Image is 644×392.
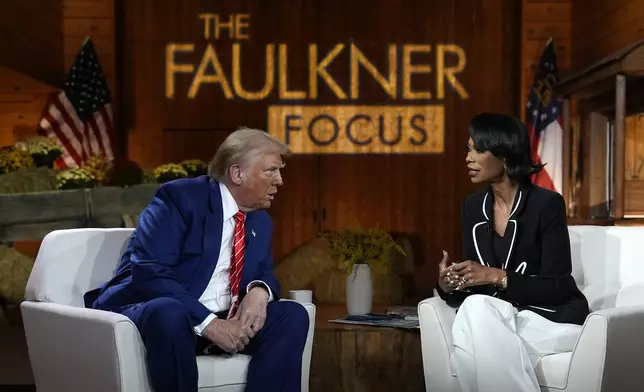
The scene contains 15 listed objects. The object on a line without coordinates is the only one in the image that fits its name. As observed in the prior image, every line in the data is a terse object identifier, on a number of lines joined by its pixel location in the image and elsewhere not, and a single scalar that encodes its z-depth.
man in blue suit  2.62
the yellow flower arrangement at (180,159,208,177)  6.37
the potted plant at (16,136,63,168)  5.74
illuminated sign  7.98
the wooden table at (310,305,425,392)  3.55
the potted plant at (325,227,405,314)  4.05
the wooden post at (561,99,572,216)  7.02
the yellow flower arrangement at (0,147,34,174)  5.48
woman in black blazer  2.80
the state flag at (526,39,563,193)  7.60
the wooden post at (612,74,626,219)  5.38
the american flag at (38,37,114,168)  7.74
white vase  4.04
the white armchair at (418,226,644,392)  2.71
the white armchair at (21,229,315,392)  2.58
